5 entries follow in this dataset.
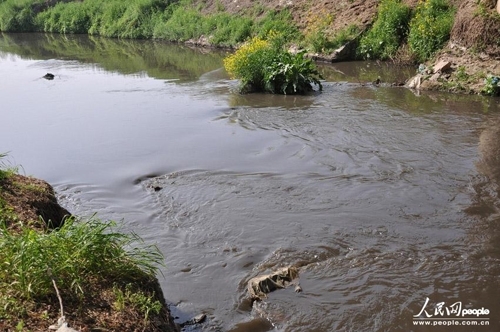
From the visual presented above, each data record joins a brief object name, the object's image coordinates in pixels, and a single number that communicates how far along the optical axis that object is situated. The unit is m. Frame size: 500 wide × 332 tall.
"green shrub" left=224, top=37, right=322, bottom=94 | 15.66
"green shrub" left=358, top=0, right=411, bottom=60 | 20.05
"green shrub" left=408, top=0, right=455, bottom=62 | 18.06
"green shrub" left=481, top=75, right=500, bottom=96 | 13.98
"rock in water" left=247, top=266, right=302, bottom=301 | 5.86
